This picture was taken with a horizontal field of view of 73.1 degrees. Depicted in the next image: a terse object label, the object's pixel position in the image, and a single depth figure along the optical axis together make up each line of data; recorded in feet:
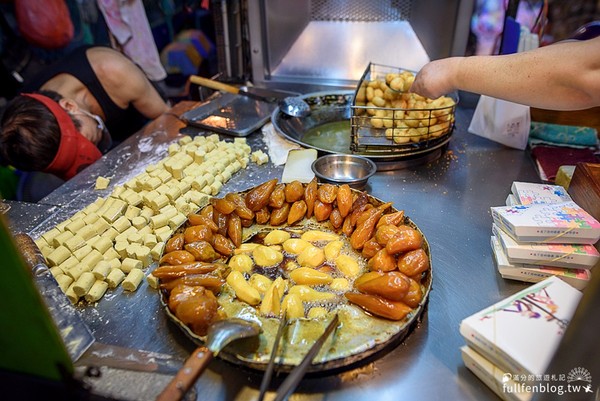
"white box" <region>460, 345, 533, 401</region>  3.40
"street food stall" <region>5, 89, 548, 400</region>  3.81
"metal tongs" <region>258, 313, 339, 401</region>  3.13
